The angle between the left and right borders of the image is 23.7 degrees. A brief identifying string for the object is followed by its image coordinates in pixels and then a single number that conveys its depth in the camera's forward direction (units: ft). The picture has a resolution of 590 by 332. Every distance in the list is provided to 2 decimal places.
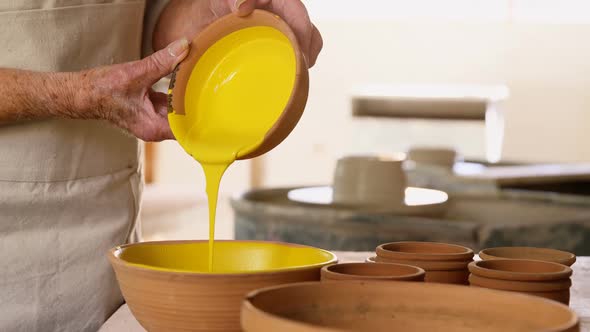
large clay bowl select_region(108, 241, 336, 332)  4.06
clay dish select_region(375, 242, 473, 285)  4.47
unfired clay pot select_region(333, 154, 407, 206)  8.27
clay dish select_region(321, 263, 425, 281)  4.07
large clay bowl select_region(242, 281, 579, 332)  3.76
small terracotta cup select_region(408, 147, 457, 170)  11.21
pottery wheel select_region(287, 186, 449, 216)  7.68
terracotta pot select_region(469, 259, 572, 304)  4.19
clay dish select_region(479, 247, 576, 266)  4.72
